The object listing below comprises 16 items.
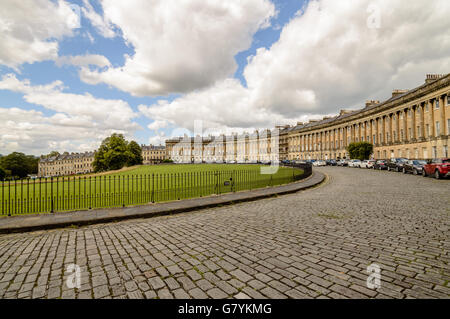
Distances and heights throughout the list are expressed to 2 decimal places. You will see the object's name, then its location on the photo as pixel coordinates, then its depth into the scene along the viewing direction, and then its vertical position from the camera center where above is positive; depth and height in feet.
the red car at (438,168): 57.74 -2.42
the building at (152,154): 507.30 +23.92
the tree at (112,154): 187.21 +9.58
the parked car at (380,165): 100.37 -2.22
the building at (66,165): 494.59 +2.81
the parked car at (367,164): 115.30 -1.89
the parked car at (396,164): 86.97 -1.69
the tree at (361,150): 161.68 +7.70
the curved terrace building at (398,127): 125.18 +27.28
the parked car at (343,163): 153.62 -1.48
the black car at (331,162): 166.85 -0.74
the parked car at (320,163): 169.48 -1.34
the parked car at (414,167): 72.84 -2.46
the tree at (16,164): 310.24 +4.21
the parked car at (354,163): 132.05 -1.42
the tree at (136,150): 263.53 +17.88
